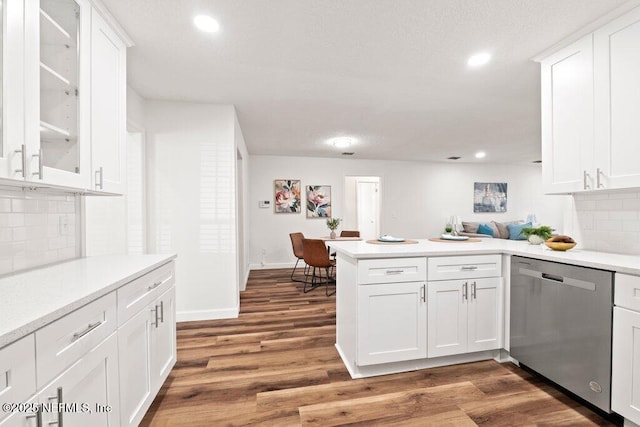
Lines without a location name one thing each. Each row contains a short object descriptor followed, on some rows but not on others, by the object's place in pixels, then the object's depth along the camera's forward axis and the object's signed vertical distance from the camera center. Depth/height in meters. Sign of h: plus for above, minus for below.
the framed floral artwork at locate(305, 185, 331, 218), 6.12 +0.26
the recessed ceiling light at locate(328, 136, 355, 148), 4.41 +1.17
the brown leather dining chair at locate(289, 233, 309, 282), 4.82 -0.58
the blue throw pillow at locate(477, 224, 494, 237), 6.43 -0.42
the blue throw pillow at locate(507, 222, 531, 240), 6.43 -0.43
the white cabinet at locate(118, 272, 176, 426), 1.27 -0.78
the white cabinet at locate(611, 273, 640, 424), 1.39 -0.72
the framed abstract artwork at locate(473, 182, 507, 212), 7.12 +0.43
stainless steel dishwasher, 1.53 -0.72
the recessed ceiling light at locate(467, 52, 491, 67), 2.11 +1.23
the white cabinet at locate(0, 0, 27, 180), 1.04 +0.48
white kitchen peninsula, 1.95 -0.69
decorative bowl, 1.93 -0.24
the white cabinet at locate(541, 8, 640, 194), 1.65 +0.69
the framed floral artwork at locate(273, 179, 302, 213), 5.97 +0.38
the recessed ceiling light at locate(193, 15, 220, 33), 1.71 +1.22
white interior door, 7.78 +0.10
